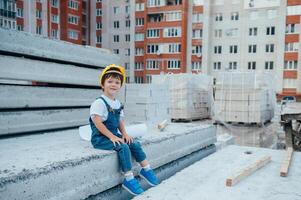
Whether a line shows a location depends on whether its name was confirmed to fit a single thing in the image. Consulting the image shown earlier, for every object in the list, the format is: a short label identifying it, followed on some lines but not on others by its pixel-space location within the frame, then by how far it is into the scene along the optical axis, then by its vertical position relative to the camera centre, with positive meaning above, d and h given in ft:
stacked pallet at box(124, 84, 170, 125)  21.99 -1.09
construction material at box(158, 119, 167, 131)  13.98 -1.82
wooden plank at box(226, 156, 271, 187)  9.67 -3.11
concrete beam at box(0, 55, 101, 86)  10.96 +0.70
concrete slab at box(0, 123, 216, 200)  6.19 -1.97
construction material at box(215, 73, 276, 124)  35.63 -1.05
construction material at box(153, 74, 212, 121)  46.04 -0.83
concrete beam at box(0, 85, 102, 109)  10.91 -0.39
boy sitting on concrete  8.72 -1.39
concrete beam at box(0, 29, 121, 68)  11.11 +1.76
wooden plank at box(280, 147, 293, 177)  11.12 -3.23
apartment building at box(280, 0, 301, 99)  102.27 +14.21
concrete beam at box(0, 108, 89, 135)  10.75 -1.38
